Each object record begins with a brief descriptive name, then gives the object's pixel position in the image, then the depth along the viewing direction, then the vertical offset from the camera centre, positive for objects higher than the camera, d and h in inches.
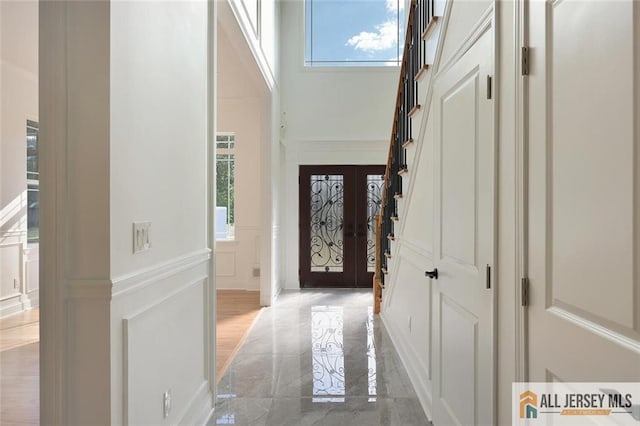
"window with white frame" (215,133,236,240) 275.6 +14.7
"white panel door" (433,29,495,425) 70.3 -5.6
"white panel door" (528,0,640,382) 39.3 +1.9
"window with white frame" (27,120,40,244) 222.2 +15.2
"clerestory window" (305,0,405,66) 278.8 +117.8
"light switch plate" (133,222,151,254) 67.2 -4.2
